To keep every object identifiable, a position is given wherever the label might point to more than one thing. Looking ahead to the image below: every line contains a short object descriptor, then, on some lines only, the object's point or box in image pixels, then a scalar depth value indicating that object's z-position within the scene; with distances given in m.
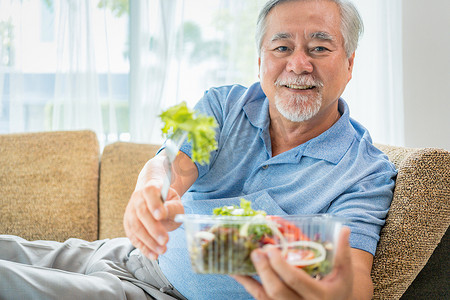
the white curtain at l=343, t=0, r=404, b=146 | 2.95
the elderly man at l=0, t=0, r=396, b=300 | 1.17
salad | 0.73
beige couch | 1.94
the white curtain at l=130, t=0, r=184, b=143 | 2.71
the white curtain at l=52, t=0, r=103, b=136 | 2.62
